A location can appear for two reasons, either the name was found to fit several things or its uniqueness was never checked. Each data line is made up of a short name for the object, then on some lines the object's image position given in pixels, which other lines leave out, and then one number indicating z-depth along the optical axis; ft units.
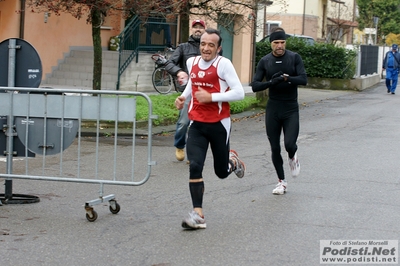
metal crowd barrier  24.12
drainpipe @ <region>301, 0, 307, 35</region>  155.94
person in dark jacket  33.63
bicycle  70.18
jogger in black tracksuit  27.99
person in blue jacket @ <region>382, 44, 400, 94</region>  92.48
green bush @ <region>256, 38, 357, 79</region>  95.25
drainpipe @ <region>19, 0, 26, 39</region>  65.92
